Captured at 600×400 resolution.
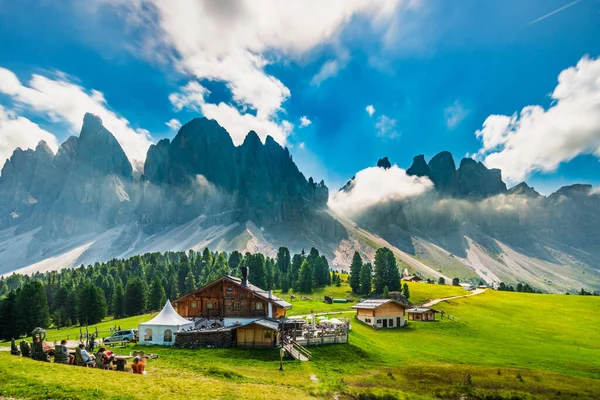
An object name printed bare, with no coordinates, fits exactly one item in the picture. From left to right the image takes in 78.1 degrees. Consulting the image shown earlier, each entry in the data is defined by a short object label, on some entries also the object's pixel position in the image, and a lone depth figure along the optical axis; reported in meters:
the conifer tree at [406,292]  93.12
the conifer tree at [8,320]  71.44
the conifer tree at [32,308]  73.12
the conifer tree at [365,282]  105.19
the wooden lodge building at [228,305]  52.78
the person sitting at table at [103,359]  24.02
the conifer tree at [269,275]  125.20
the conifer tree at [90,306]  85.38
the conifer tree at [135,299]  96.00
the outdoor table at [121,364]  24.33
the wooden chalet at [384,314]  65.12
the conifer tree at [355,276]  108.75
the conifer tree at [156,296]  99.62
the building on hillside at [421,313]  71.41
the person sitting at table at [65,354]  23.67
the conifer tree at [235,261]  159.86
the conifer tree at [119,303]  96.19
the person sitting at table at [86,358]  24.08
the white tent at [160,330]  43.50
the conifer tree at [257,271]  118.06
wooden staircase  38.29
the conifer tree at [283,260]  159.62
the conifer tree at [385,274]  102.44
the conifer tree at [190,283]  116.75
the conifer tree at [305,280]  114.16
